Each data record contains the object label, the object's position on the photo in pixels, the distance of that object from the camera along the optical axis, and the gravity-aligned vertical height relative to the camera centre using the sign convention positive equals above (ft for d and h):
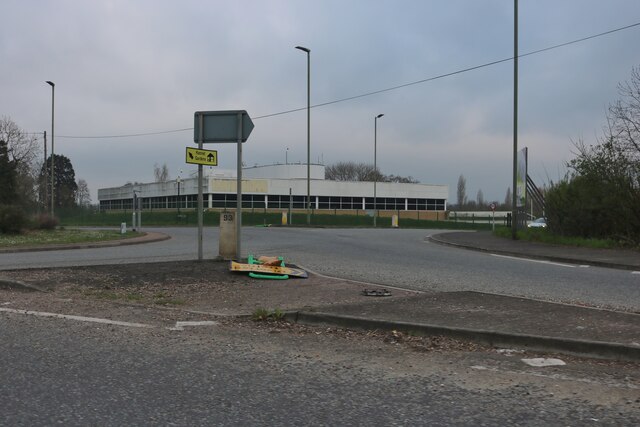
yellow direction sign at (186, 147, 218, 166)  36.24 +3.75
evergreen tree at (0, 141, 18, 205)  100.68 +5.02
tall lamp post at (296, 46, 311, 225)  127.75 +27.44
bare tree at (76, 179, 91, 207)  363.87 +11.58
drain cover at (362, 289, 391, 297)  27.86 -4.34
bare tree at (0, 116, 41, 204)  168.94 +18.22
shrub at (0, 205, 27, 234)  85.76 -1.65
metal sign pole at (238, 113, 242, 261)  36.63 +1.98
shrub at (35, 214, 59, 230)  99.24 -2.43
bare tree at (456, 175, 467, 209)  466.70 +16.46
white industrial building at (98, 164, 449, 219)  208.44 +7.33
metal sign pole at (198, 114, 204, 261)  37.37 +0.86
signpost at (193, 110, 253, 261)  36.70 +5.73
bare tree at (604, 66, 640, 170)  64.28 +8.28
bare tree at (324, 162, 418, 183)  324.60 +24.31
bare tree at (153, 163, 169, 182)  421.75 +28.66
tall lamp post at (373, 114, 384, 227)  160.45 +23.12
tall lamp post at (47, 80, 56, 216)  116.06 +24.79
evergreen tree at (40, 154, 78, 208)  318.28 +19.10
